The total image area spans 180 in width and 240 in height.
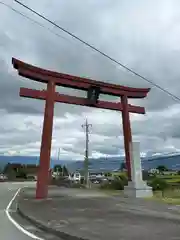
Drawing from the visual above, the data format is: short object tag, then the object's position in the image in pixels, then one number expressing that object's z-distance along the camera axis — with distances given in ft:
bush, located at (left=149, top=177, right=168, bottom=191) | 50.59
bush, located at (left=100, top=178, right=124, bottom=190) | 55.98
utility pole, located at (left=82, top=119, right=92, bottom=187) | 76.85
